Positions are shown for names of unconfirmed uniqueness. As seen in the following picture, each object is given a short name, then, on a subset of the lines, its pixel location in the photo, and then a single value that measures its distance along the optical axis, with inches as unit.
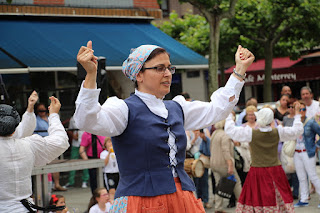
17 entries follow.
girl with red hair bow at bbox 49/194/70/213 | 288.1
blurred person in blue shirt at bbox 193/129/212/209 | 409.7
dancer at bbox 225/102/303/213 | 329.7
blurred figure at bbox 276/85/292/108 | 483.1
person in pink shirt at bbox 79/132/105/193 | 410.6
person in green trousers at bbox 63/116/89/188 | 501.7
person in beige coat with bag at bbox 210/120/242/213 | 382.3
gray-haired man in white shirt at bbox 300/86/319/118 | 446.3
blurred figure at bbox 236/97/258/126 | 447.8
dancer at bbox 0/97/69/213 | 177.3
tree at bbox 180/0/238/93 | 606.5
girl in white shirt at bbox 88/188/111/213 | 297.9
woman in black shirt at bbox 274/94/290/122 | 463.2
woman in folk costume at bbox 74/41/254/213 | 138.1
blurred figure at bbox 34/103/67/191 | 409.7
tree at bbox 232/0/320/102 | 774.5
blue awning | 519.5
